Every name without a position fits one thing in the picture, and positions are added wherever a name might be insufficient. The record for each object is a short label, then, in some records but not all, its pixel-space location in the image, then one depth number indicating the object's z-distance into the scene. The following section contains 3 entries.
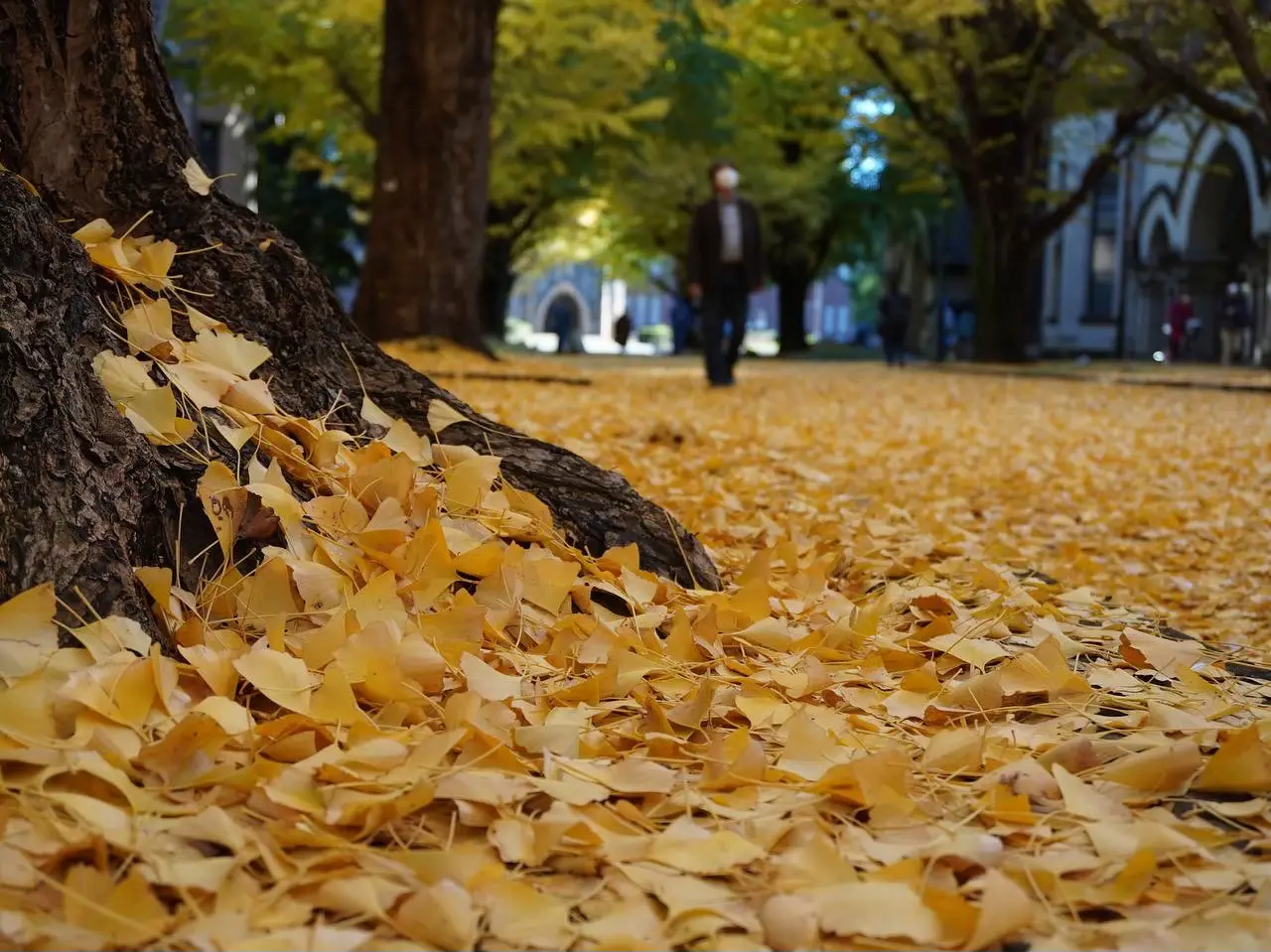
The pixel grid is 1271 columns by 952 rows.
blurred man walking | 11.71
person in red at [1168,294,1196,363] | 29.95
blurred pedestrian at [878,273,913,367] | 26.14
